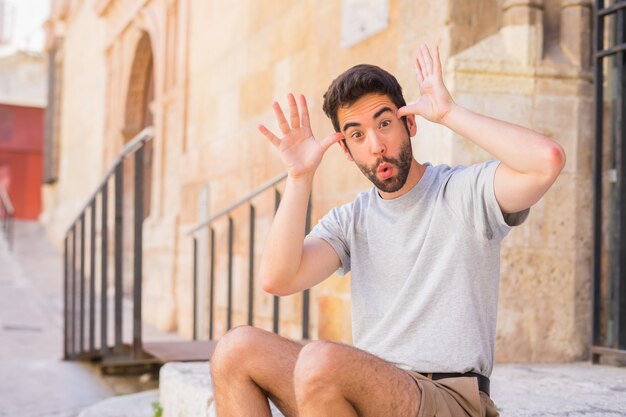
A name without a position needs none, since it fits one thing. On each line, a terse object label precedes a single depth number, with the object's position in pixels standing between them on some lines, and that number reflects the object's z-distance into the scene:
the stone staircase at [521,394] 2.56
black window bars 3.47
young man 1.79
